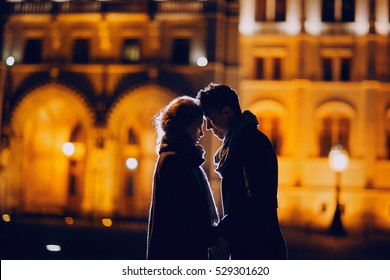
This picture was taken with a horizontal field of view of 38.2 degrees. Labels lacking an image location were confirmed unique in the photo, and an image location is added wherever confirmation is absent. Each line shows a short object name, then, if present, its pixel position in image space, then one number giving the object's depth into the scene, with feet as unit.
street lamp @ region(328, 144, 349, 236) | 55.88
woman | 14.23
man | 13.97
